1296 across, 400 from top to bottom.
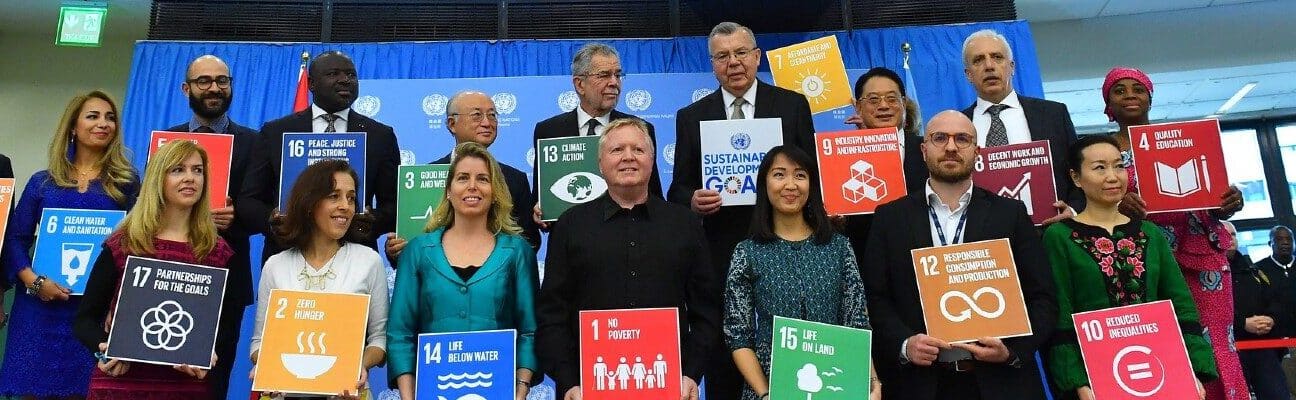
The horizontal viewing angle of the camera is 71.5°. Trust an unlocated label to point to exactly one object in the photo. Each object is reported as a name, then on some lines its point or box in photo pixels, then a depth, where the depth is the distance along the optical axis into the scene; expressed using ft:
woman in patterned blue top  9.40
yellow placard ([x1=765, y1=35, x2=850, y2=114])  16.19
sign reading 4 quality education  11.08
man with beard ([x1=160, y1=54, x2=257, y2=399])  10.38
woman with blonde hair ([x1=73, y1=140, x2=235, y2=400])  9.41
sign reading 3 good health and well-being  11.28
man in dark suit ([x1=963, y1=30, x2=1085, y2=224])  12.17
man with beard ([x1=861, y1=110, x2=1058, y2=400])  9.13
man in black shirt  9.47
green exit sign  26.96
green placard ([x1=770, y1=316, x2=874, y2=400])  8.48
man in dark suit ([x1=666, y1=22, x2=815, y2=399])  11.39
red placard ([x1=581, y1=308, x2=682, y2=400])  8.38
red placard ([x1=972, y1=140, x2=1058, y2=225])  10.87
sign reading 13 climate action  11.37
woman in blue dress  11.06
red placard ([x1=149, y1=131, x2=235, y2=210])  11.71
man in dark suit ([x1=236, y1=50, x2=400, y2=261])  12.03
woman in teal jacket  9.55
